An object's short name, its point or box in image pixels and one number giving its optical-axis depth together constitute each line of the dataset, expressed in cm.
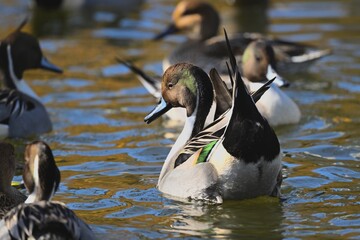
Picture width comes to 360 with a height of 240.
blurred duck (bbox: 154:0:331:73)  1274
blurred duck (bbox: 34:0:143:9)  1852
